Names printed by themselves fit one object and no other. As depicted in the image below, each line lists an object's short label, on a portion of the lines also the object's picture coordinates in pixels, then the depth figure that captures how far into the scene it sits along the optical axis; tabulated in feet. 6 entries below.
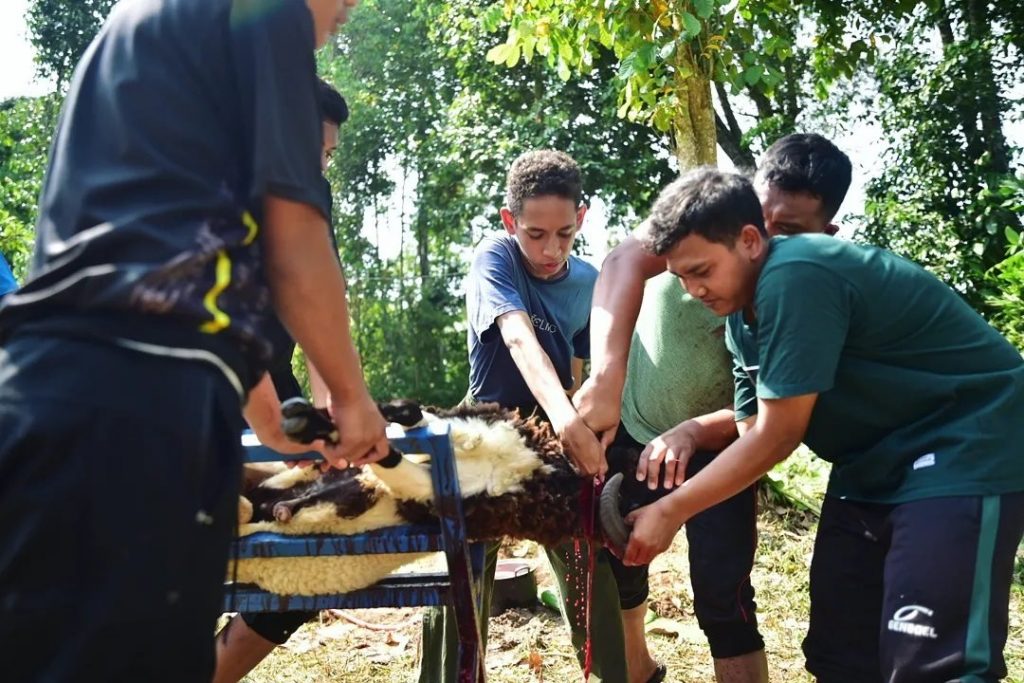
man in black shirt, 4.78
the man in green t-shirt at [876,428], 7.41
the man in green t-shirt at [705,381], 9.89
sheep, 8.11
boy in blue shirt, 10.82
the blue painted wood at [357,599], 8.36
